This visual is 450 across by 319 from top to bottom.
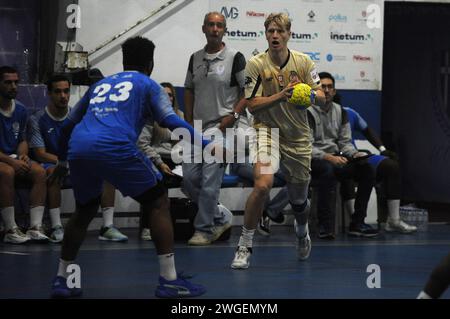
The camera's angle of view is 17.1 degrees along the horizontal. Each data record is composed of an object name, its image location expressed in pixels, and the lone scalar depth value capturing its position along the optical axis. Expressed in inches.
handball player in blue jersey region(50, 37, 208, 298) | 387.6
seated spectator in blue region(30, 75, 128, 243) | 613.8
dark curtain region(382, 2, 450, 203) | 951.7
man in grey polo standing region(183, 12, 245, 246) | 601.8
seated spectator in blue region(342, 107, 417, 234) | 684.4
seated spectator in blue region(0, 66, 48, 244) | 595.0
